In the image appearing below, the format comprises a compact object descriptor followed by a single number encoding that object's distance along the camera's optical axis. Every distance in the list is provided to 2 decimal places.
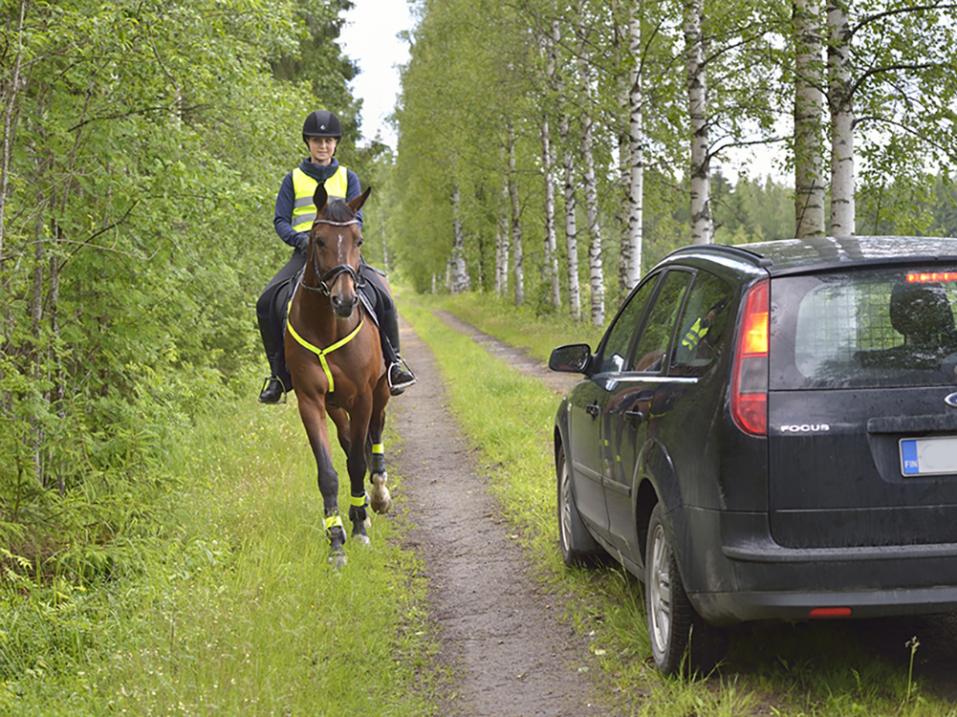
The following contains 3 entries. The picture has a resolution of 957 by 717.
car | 4.18
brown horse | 7.71
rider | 8.55
